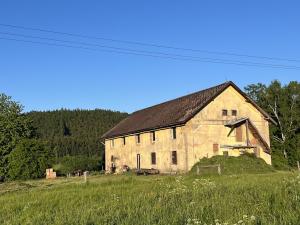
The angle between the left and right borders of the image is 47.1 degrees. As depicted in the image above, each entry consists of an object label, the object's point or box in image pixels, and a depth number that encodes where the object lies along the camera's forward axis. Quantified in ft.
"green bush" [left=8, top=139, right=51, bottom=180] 114.45
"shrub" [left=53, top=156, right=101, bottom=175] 146.16
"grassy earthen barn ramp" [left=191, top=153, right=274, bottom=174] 96.08
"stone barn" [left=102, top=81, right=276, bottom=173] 104.80
